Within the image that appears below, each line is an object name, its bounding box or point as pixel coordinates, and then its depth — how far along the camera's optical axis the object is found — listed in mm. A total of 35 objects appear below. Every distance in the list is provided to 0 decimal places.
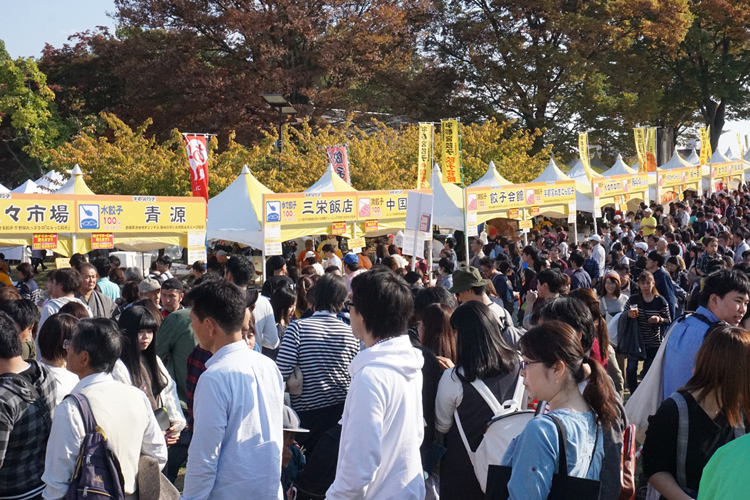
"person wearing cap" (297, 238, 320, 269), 13148
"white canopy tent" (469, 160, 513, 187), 17797
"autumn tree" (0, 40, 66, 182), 29969
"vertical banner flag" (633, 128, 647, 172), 25156
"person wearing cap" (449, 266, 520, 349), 5359
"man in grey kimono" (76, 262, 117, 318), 6688
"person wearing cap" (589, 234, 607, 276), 12633
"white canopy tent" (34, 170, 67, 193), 22312
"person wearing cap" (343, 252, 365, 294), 9258
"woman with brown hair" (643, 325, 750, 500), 2697
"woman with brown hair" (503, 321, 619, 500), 2270
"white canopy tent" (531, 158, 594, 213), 20672
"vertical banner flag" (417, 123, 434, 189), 15242
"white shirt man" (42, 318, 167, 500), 2783
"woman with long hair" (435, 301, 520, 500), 3148
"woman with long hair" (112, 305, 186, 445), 3820
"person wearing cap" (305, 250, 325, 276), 9867
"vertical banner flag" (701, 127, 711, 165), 30828
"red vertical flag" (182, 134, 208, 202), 13484
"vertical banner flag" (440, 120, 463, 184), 15820
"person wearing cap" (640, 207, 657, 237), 15977
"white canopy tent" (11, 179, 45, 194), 20494
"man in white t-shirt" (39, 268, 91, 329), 6074
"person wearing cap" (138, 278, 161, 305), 6449
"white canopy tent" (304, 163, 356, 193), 14477
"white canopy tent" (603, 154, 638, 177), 25922
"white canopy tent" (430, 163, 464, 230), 15133
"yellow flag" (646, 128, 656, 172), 25500
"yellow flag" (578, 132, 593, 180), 23312
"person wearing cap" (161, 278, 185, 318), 5930
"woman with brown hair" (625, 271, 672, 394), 7128
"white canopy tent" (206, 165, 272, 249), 12102
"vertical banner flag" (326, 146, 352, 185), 17859
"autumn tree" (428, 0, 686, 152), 31688
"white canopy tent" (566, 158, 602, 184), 23288
